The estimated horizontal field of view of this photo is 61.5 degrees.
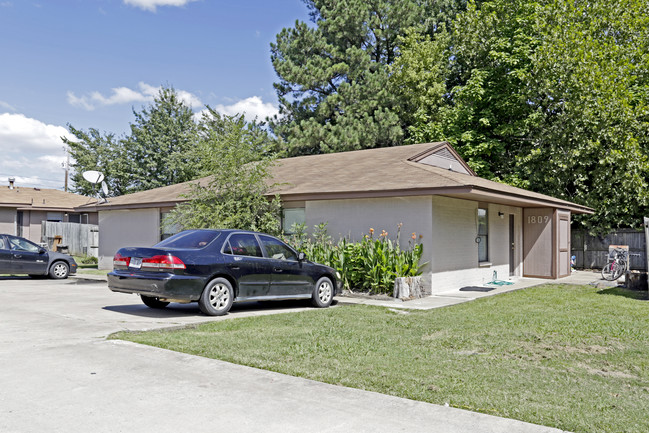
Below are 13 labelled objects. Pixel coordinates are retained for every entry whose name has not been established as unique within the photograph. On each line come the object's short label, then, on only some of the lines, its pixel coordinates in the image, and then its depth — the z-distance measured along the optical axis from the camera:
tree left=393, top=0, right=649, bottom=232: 23.05
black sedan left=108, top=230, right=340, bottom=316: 9.39
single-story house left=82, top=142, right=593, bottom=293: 13.95
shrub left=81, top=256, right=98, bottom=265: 26.82
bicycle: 17.72
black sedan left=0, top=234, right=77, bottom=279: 16.55
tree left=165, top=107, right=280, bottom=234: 16.00
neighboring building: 32.38
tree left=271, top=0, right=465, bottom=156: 32.72
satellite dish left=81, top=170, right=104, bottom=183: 23.53
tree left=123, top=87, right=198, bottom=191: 41.47
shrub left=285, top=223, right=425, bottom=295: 13.48
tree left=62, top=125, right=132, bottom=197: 41.72
